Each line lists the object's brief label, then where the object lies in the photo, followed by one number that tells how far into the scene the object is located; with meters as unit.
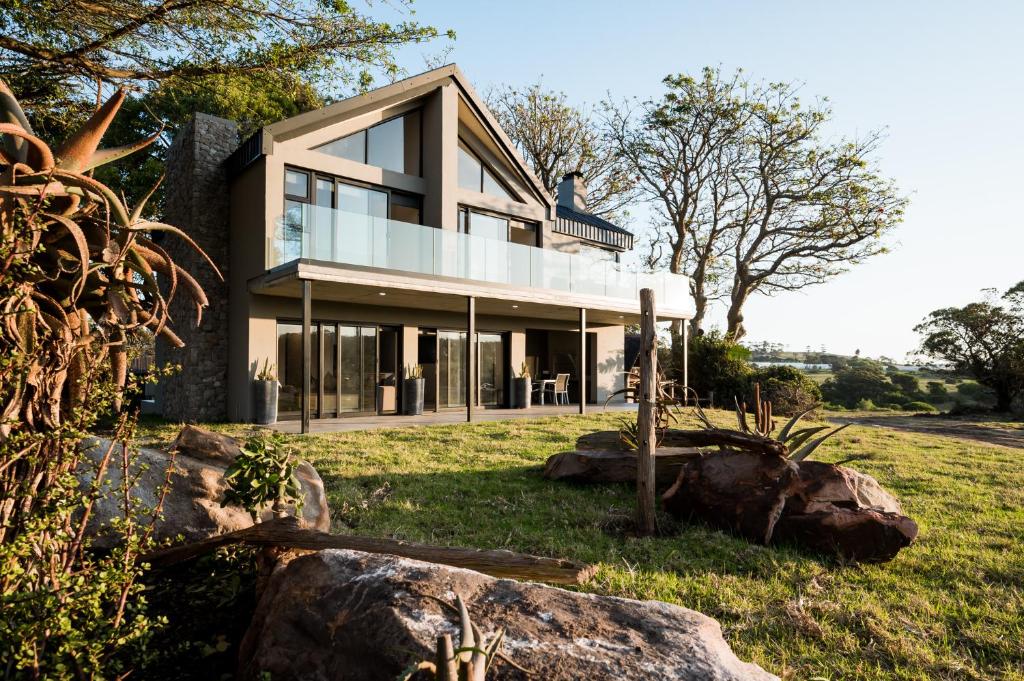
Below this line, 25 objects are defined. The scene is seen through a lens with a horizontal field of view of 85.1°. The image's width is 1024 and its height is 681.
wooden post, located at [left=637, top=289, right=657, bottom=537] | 4.75
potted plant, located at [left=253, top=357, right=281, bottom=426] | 11.30
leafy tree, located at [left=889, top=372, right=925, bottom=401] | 27.31
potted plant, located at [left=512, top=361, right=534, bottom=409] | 15.77
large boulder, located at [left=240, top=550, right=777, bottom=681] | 1.68
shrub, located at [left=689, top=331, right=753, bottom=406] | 17.81
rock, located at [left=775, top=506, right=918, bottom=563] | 4.14
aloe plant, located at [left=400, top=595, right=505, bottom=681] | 1.36
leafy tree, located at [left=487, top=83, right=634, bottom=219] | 23.80
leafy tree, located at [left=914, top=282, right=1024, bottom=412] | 19.78
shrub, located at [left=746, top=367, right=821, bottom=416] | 16.06
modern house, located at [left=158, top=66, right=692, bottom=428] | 11.45
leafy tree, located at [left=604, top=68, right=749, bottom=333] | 21.67
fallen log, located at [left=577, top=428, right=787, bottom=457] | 4.69
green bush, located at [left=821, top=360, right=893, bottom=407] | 27.16
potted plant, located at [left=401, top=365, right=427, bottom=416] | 13.70
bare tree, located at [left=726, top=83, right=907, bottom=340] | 21.06
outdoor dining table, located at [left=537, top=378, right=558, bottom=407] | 16.87
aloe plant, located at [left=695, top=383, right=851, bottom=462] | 5.00
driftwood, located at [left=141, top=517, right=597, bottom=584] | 2.24
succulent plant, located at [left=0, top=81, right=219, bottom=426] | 1.43
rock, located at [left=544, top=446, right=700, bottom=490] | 6.47
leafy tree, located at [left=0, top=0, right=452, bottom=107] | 7.71
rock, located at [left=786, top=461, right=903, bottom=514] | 4.46
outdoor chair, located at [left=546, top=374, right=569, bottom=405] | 16.72
